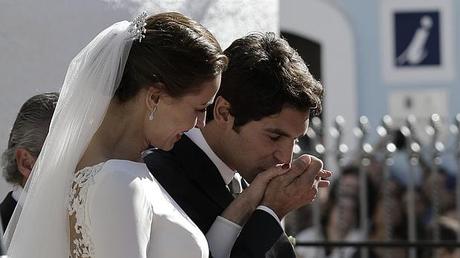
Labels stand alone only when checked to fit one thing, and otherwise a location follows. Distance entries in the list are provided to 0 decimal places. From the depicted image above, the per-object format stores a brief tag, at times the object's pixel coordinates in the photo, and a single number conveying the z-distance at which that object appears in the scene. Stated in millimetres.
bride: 5324
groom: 5996
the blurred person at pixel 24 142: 7074
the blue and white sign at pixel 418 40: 21656
